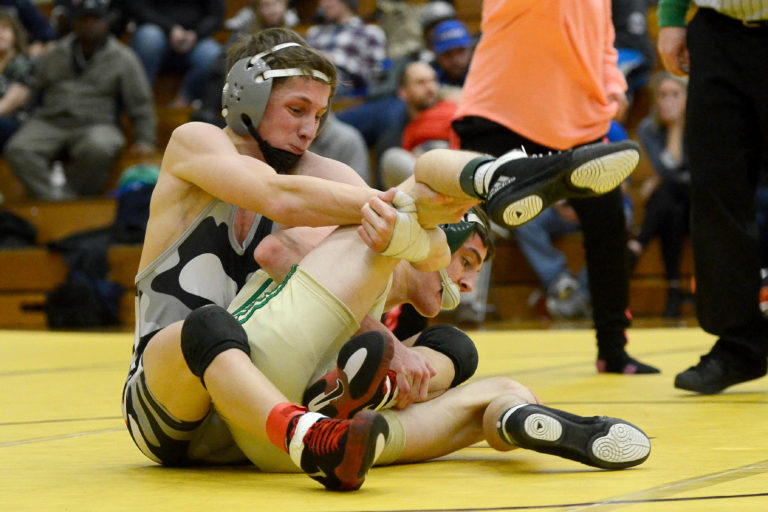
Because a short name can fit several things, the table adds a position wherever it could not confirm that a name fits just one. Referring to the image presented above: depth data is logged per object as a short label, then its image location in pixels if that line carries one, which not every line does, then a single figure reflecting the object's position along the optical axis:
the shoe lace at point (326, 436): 3.99
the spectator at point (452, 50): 15.93
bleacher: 15.78
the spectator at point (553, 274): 15.26
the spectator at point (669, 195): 15.32
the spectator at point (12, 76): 19.44
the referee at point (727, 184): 6.89
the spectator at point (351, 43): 17.95
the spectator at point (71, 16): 20.97
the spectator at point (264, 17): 18.34
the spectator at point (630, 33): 16.30
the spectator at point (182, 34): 20.09
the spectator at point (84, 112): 18.60
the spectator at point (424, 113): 15.22
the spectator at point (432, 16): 16.72
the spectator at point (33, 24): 21.28
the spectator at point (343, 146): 15.80
